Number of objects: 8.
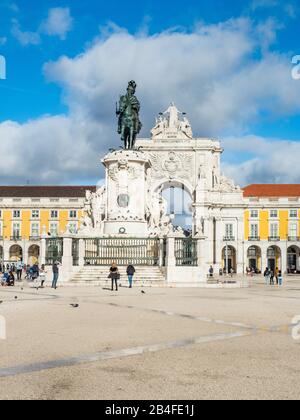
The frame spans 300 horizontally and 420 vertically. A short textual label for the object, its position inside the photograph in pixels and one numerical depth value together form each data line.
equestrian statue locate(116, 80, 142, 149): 27.39
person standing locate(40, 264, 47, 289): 22.64
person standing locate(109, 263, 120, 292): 20.11
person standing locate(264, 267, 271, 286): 34.81
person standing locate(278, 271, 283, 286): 32.21
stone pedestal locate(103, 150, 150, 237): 25.92
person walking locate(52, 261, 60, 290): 21.67
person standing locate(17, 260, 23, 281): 34.05
